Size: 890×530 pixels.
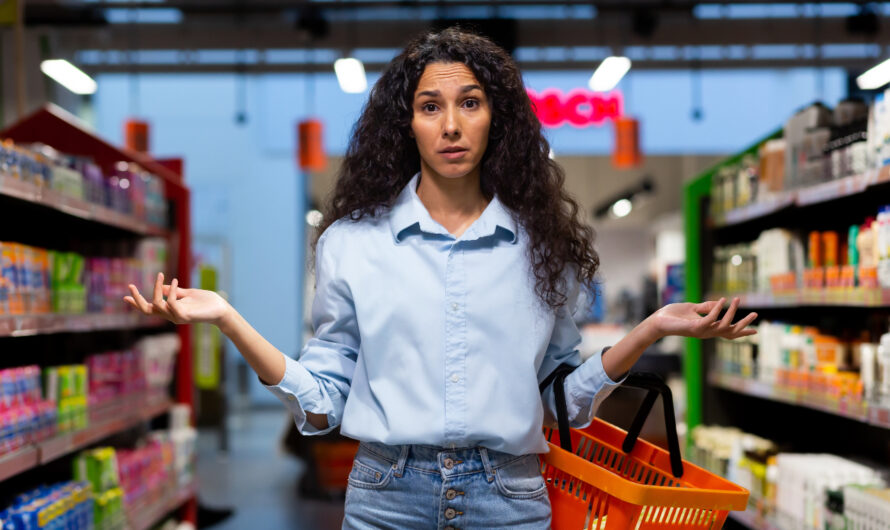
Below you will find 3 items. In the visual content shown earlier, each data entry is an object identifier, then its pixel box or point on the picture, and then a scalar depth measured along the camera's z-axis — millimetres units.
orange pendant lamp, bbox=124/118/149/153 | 9453
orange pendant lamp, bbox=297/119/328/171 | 9328
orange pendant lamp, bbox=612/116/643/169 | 9461
